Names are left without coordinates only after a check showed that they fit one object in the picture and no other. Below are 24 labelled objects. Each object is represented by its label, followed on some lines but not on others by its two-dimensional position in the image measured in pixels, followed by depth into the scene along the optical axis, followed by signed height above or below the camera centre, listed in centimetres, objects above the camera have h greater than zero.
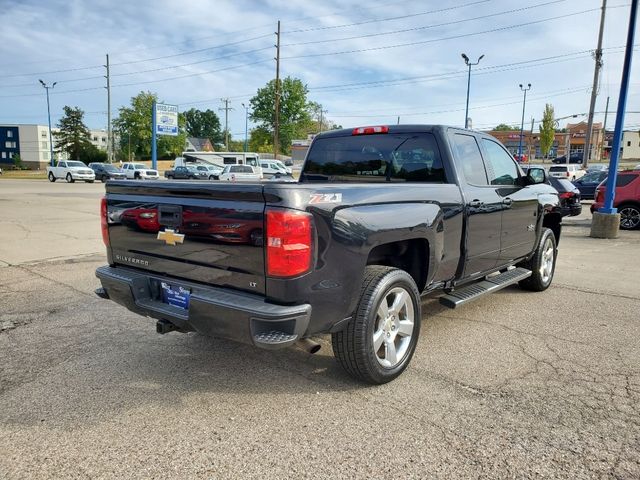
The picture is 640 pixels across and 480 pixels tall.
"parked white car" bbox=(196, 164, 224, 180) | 4134 -49
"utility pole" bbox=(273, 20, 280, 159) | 4225 +964
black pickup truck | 280 -54
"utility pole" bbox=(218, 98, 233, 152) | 9486 +1079
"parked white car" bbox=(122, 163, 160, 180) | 3872 -82
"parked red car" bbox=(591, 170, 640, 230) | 1318 -53
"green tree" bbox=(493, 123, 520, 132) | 14100 +1406
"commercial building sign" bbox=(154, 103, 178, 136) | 3691 +329
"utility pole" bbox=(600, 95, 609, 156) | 7532 +1022
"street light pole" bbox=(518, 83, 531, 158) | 5644 +306
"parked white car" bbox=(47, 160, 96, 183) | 3909 -114
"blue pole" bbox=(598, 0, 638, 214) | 1045 +136
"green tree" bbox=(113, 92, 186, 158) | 8112 +533
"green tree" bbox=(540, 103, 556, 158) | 6406 +656
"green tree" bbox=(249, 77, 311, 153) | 8300 +1010
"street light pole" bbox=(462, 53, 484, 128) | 3464 +797
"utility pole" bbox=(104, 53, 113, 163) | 5200 +588
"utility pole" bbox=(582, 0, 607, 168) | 3009 +645
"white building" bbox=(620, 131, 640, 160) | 10131 +728
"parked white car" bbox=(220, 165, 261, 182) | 3306 -44
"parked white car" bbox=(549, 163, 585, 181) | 3672 +55
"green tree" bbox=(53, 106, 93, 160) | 8900 +430
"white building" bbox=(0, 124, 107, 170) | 10831 +304
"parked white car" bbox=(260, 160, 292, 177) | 4527 -7
